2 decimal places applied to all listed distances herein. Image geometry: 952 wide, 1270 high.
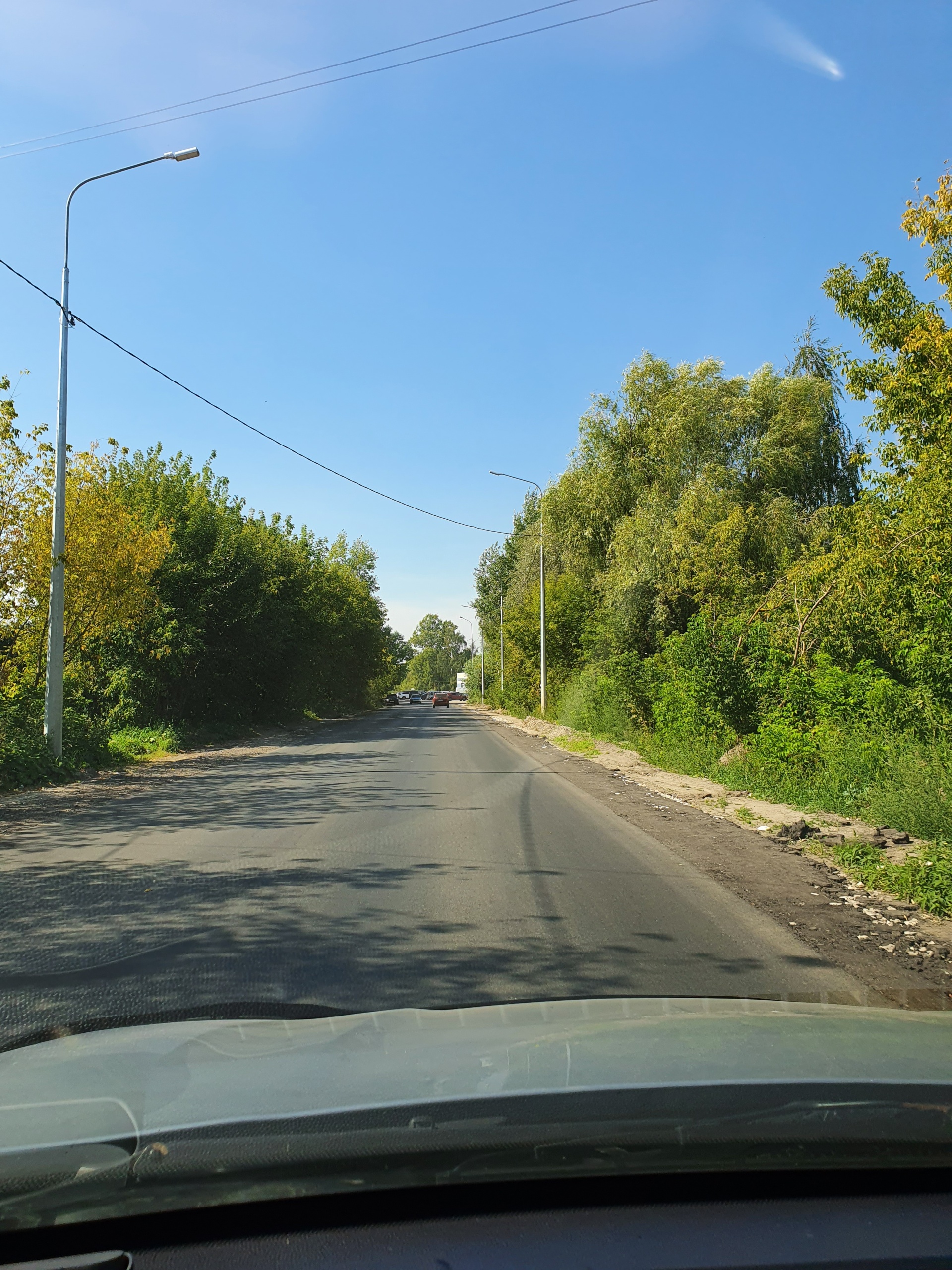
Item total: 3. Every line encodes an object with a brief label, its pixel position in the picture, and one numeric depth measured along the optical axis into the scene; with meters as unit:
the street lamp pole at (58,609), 16.36
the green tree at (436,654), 170.00
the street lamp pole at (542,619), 33.97
